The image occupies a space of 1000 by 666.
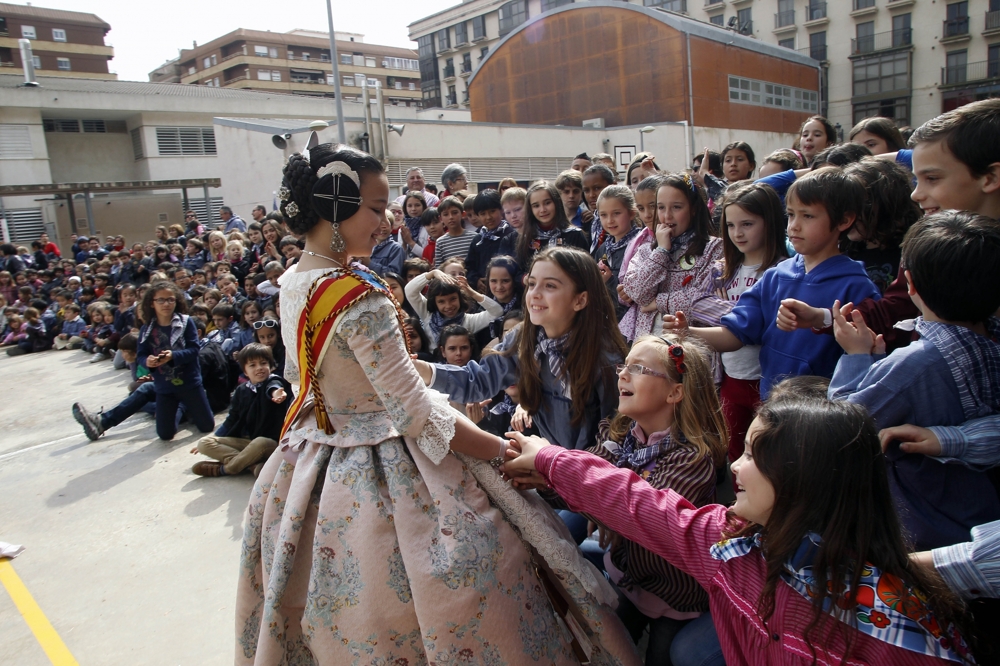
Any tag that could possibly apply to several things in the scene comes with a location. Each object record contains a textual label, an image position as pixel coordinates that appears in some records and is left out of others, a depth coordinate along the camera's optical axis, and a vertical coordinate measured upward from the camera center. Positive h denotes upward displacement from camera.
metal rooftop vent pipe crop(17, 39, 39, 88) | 20.52 +6.38
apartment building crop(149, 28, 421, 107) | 49.71 +14.34
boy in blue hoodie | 2.20 -0.23
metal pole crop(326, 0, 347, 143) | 12.66 +3.21
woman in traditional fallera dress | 1.71 -0.77
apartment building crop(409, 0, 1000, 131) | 31.03 +7.48
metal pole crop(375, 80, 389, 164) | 15.91 +2.82
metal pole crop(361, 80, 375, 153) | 15.42 +2.92
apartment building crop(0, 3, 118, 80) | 39.09 +13.69
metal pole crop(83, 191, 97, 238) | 20.25 +1.33
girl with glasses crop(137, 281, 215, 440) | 5.43 -0.85
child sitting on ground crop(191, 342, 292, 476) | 4.54 -1.21
